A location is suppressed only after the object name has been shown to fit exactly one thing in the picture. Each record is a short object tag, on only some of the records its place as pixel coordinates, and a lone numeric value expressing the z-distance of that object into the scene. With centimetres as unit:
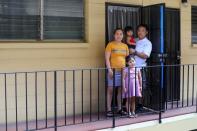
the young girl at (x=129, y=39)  517
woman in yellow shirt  492
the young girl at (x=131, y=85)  485
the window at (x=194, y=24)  653
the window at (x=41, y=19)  460
